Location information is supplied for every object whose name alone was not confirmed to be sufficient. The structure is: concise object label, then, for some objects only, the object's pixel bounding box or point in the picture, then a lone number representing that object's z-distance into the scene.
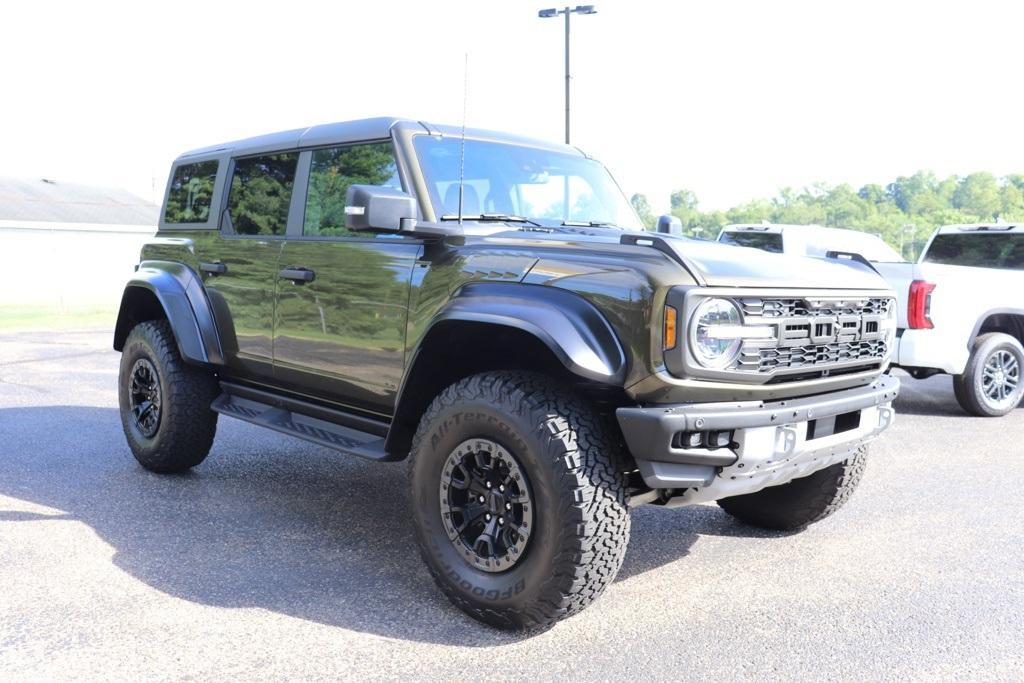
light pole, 25.06
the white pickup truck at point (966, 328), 8.00
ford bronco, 3.22
